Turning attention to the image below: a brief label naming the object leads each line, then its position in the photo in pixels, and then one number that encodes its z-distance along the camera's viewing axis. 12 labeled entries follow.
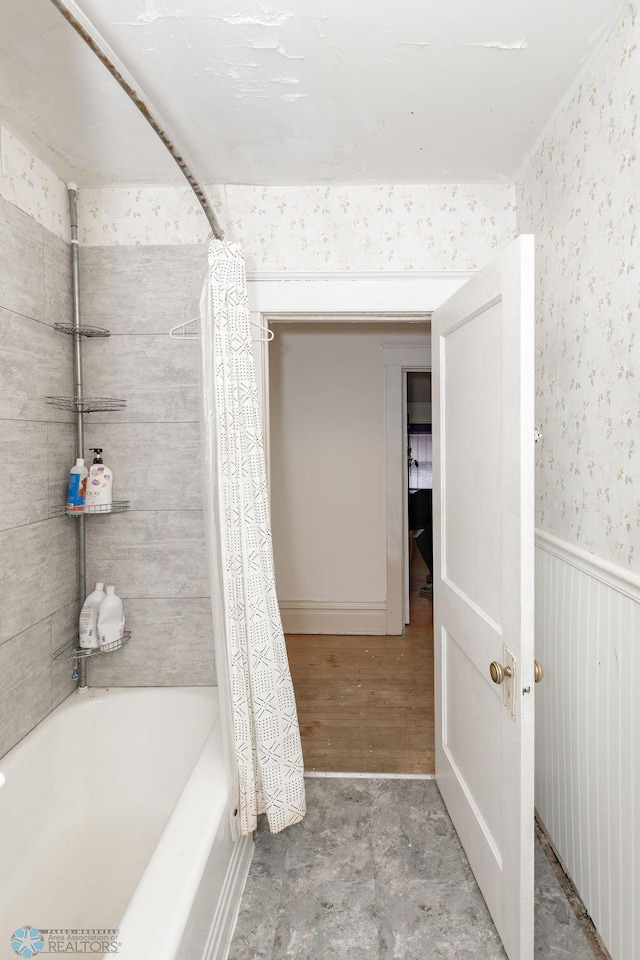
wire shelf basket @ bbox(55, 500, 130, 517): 2.03
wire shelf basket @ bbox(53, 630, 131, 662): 2.11
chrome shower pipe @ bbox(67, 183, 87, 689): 2.10
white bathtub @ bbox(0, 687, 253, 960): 1.29
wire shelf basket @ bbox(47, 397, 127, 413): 2.10
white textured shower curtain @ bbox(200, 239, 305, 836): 1.73
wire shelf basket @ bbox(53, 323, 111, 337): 2.04
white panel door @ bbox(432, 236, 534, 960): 1.39
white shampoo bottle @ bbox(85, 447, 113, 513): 2.05
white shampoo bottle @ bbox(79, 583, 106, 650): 2.14
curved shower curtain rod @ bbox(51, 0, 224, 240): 0.98
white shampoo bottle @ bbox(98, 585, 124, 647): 2.15
